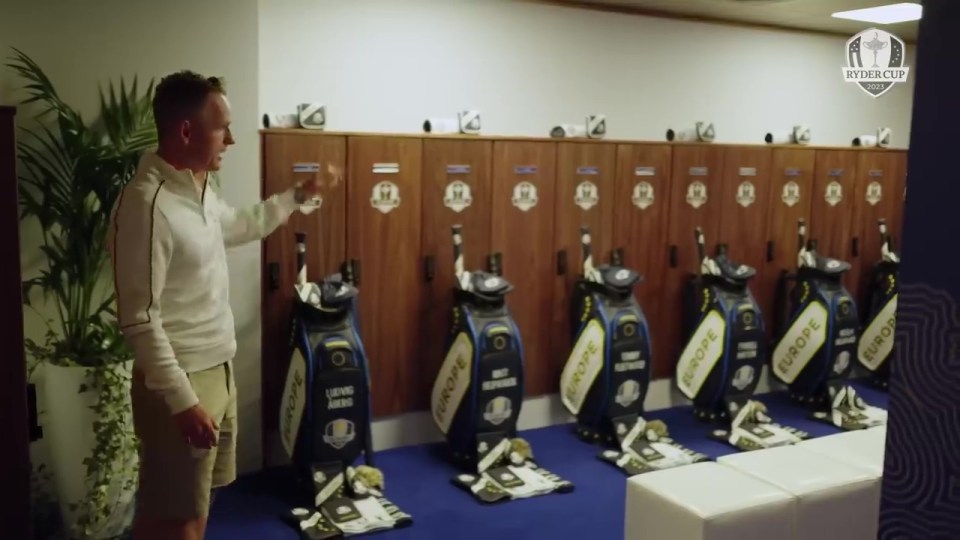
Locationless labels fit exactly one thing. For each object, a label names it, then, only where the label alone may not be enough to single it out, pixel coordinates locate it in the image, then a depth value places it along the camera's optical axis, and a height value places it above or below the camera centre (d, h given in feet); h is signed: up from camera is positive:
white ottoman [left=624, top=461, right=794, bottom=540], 8.16 -3.22
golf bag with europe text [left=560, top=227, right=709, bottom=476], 15.57 -3.75
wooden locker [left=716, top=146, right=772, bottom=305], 18.28 -1.00
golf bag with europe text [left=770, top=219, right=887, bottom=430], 18.03 -3.72
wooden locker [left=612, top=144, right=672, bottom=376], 16.93 -1.28
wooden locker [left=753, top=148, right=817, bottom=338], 19.03 -1.16
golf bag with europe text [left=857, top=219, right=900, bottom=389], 20.11 -3.59
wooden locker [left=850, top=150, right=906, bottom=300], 20.52 -0.95
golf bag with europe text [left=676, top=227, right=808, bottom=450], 16.87 -3.72
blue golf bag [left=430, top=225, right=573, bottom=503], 14.15 -3.74
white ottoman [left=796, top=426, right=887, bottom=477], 9.77 -3.25
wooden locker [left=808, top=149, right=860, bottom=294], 19.75 -1.05
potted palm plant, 10.64 -1.94
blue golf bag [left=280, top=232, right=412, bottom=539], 12.66 -3.64
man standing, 7.14 -1.33
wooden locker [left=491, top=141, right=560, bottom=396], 15.56 -1.53
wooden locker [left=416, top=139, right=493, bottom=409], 14.85 -1.19
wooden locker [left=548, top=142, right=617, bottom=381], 16.17 -1.08
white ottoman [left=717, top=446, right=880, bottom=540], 8.72 -3.25
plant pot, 10.74 -3.72
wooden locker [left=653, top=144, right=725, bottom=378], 17.65 -1.22
